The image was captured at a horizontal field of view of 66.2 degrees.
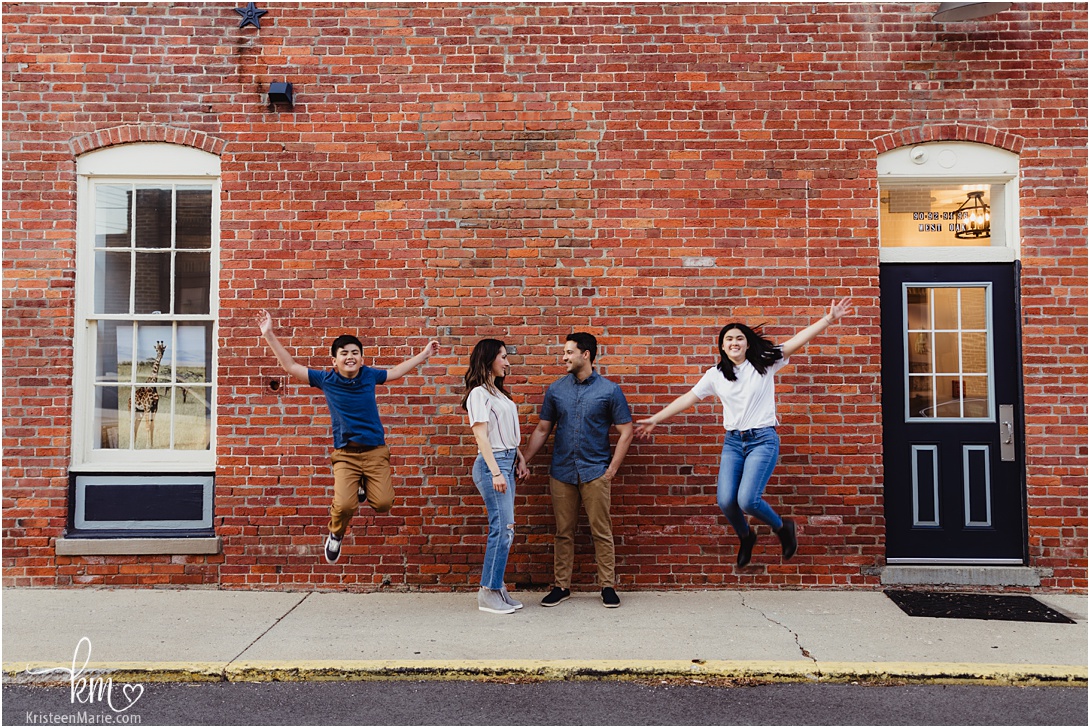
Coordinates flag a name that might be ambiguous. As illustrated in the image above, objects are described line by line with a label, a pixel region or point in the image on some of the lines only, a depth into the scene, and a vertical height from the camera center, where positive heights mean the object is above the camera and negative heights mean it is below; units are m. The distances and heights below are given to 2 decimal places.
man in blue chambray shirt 6.25 -0.44
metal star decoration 6.86 +3.09
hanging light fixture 7.04 +1.45
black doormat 5.90 -1.58
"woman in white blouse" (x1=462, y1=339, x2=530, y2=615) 5.92 -0.50
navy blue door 6.82 -0.19
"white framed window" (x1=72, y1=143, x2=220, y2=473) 6.98 +0.64
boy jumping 6.09 -0.31
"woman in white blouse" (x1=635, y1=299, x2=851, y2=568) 5.80 -0.18
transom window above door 6.86 +1.58
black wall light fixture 6.74 +2.41
